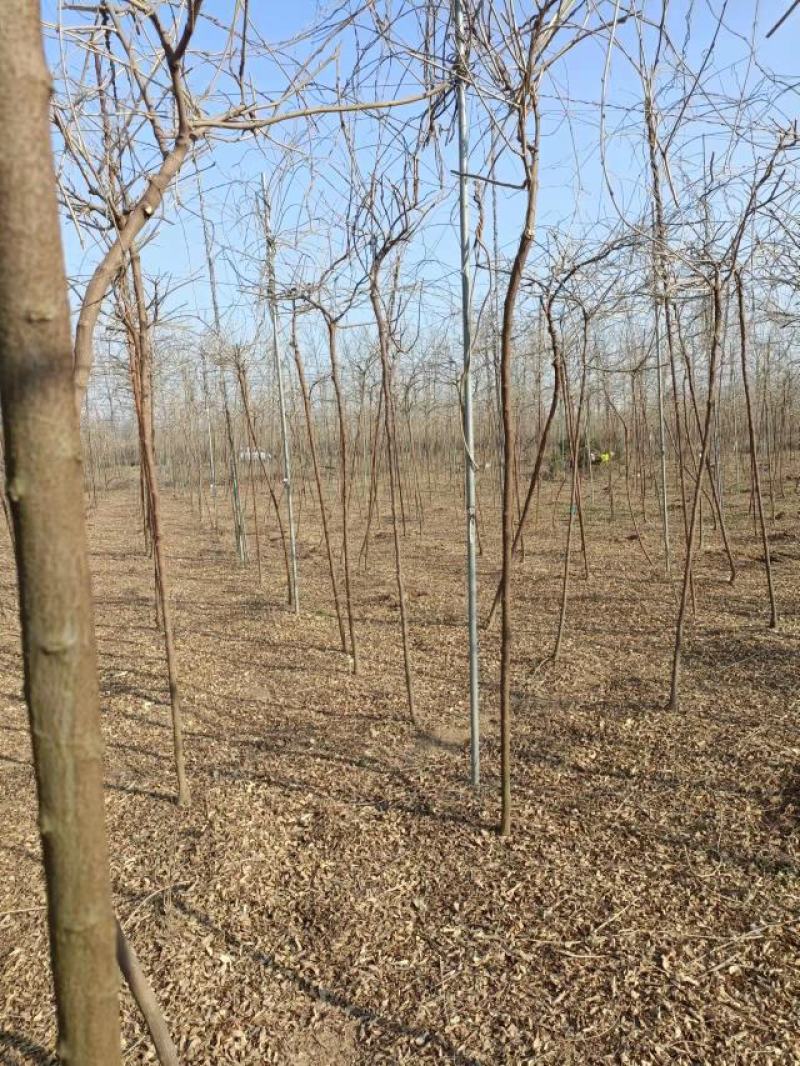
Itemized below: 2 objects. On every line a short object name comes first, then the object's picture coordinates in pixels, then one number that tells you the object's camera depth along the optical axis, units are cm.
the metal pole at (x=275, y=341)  430
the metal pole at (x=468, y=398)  255
